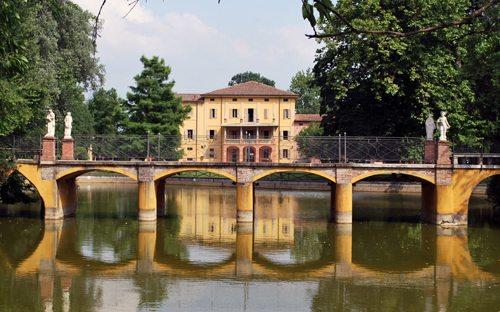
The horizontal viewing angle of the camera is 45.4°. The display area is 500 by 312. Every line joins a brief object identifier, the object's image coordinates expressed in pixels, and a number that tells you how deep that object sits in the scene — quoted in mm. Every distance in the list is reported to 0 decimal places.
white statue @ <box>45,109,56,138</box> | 31531
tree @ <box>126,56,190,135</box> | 52594
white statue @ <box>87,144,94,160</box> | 34138
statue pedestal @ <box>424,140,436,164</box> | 31000
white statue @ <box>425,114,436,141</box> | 31031
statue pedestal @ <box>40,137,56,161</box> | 31750
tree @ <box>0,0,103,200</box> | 25625
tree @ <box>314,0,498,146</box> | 33312
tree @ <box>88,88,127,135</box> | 71562
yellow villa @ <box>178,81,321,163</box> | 69250
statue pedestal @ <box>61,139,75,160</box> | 32469
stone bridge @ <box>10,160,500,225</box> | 30359
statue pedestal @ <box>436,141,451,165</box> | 30453
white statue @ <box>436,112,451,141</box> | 30578
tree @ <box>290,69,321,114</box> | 92875
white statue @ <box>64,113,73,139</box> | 32344
